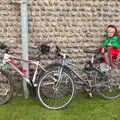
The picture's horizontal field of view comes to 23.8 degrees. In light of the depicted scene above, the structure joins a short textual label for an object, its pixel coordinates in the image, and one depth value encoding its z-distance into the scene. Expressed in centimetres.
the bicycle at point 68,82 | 588
